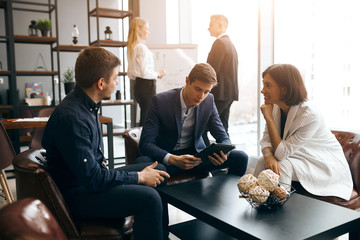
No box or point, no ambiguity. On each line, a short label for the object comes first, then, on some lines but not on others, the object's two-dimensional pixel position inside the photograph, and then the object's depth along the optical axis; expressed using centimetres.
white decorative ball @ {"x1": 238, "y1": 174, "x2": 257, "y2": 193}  149
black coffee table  125
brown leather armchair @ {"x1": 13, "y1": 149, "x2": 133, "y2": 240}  138
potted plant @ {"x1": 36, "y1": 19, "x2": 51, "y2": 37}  505
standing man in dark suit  344
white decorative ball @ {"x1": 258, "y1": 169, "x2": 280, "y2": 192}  146
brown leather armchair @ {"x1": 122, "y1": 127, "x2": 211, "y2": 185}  245
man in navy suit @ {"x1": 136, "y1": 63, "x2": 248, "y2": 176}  217
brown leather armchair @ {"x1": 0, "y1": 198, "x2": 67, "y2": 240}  67
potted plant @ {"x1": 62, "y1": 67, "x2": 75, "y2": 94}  424
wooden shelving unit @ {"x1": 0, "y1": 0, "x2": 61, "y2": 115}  443
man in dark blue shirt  143
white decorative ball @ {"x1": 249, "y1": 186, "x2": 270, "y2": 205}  141
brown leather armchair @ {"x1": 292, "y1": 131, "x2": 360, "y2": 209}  187
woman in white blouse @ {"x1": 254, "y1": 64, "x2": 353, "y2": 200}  193
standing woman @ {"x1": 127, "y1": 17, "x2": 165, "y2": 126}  379
